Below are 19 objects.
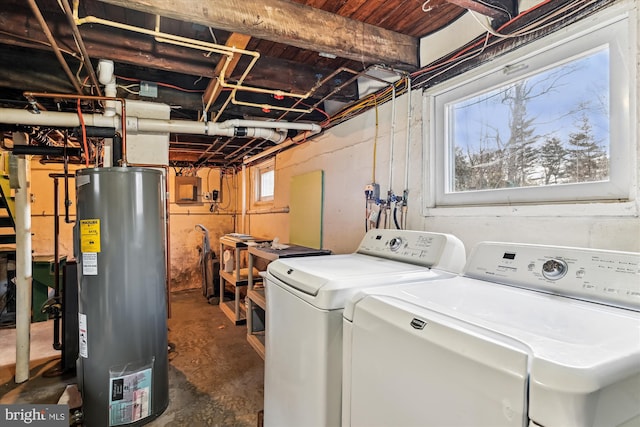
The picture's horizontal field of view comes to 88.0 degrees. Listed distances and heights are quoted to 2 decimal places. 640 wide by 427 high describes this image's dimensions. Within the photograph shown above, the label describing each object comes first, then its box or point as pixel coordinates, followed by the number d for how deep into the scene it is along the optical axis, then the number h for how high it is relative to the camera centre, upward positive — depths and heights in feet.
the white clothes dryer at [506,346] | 1.93 -0.93
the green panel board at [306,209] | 10.32 +0.06
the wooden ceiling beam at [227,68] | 5.78 +2.95
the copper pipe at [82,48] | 4.43 +2.73
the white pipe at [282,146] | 11.05 +2.54
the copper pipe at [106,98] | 6.57 +2.27
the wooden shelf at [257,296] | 9.82 -2.63
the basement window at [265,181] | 15.49 +1.47
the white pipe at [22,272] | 7.98 -1.48
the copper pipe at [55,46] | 4.39 +2.67
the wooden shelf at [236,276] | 12.02 -2.52
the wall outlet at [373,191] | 7.55 +0.45
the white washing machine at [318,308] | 3.83 -1.25
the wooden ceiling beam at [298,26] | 4.67 +2.94
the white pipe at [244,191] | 17.87 +1.07
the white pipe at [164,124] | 7.28 +2.17
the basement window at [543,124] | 4.00 +1.30
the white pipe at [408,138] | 6.79 +1.50
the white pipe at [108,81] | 6.60 +2.71
